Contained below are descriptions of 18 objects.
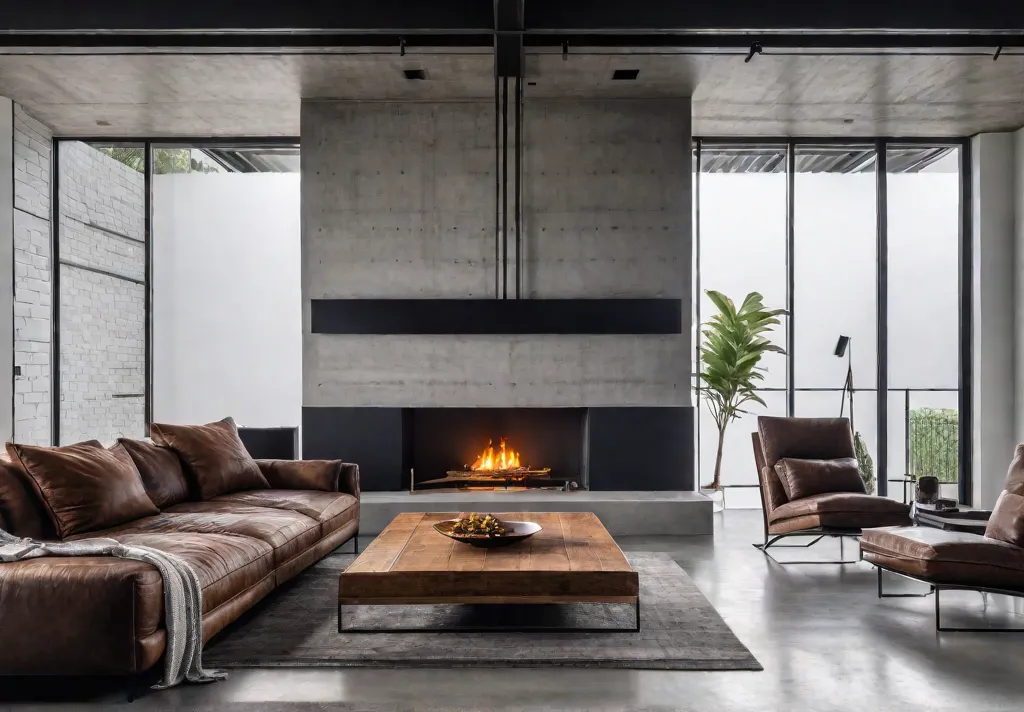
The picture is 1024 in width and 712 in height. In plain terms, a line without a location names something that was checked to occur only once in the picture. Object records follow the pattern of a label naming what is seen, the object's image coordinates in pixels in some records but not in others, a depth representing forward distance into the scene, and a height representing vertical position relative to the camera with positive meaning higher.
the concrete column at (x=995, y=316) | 7.30 +0.40
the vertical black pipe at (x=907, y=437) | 7.55 -0.73
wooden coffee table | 3.34 -0.93
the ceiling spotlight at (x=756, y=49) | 5.04 +1.96
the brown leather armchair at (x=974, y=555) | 3.65 -0.90
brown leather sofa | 2.74 -0.84
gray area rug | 3.18 -1.21
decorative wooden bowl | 3.71 -0.84
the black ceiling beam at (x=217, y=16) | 4.80 +2.06
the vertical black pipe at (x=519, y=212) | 6.43 +1.17
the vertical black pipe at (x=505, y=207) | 6.42 +1.22
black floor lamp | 6.68 +0.05
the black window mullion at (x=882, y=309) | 7.46 +0.47
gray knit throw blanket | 2.89 -0.87
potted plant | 7.00 +0.08
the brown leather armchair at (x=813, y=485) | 4.90 -0.82
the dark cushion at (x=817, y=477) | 5.22 -0.77
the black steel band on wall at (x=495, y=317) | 6.42 +0.33
